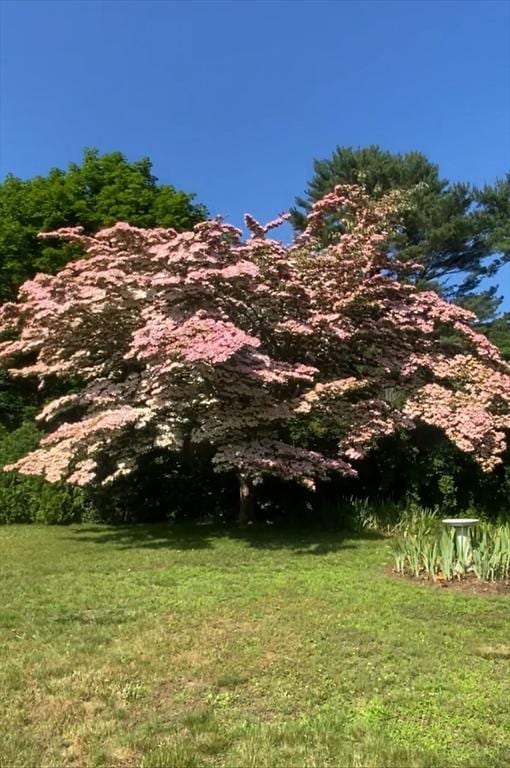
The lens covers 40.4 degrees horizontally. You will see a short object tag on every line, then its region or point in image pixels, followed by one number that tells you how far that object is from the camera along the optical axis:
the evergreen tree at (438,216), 23.09
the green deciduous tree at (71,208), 15.51
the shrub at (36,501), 10.70
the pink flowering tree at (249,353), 8.09
